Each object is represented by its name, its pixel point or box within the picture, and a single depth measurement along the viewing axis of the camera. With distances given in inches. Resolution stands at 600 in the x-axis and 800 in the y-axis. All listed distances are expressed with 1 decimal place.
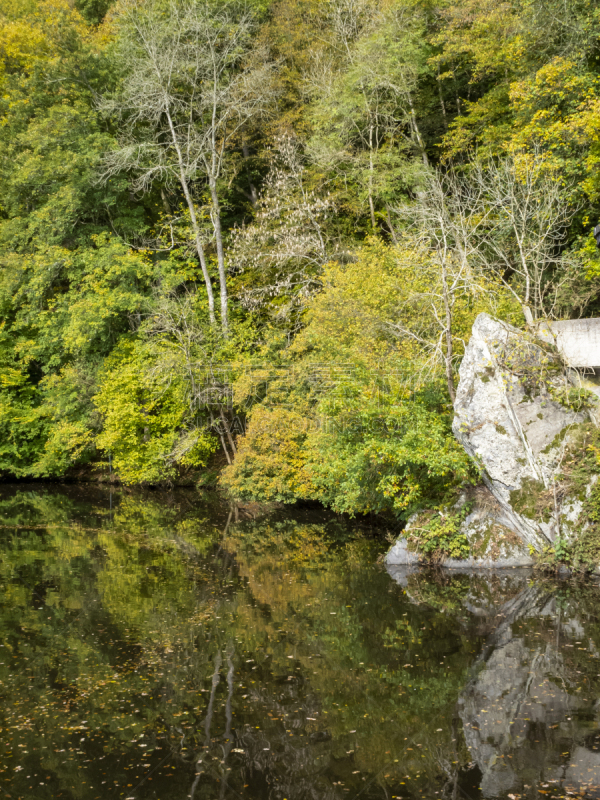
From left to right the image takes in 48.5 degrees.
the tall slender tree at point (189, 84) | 1059.3
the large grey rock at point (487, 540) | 558.6
